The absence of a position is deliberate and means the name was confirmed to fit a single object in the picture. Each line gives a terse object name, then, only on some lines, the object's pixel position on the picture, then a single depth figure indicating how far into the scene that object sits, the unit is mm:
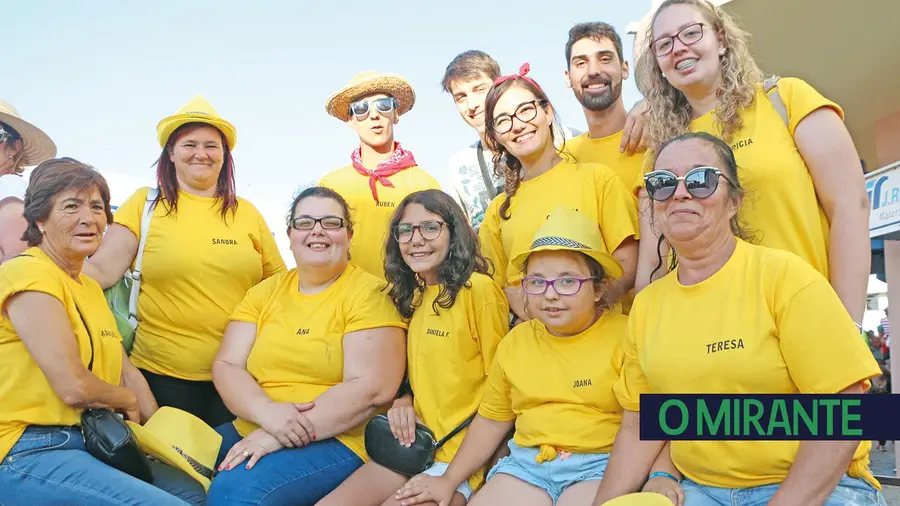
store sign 8344
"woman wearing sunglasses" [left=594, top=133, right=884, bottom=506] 2250
